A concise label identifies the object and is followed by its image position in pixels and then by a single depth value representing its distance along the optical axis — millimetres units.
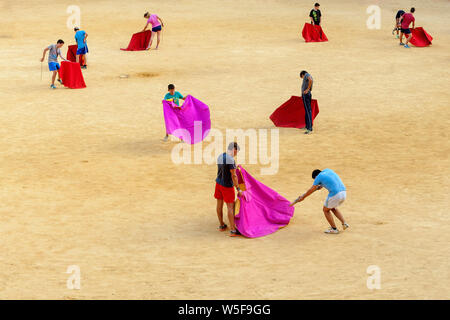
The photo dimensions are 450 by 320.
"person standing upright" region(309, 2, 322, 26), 29188
